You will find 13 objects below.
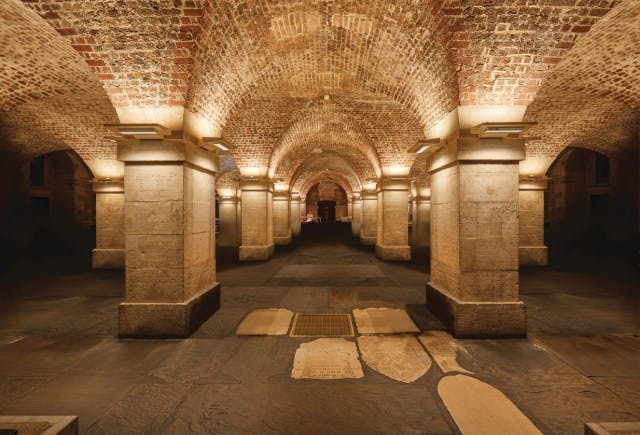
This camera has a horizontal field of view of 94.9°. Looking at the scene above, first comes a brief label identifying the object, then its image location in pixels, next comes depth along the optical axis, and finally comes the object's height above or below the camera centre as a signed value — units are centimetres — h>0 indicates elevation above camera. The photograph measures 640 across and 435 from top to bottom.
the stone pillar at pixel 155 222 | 446 -9
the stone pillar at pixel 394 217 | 1126 -9
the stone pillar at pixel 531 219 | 1030 -18
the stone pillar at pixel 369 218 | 1645 -18
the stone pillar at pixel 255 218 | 1155 -10
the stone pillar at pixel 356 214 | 2192 +7
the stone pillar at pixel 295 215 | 2181 +1
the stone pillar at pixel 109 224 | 1025 -28
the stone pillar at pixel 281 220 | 1666 -27
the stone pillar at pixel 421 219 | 1841 -29
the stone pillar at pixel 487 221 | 444 -10
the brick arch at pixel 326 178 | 2731 +352
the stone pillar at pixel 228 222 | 1759 -43
